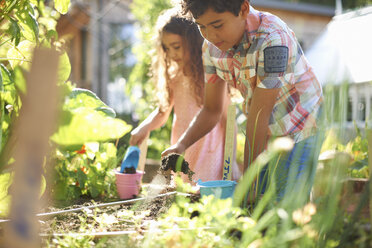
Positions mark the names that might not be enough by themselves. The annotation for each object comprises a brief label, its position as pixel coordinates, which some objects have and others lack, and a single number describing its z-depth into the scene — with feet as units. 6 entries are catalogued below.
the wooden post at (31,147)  1.76
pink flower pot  5.68
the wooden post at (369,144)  2.89
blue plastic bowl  3.68
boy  4.37
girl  7.44
